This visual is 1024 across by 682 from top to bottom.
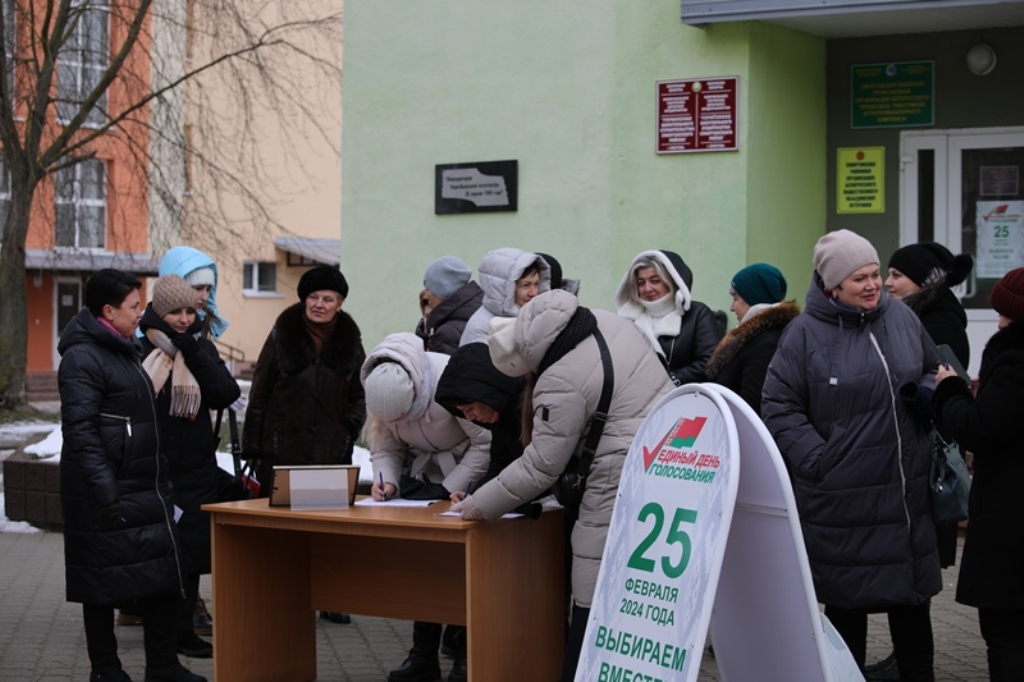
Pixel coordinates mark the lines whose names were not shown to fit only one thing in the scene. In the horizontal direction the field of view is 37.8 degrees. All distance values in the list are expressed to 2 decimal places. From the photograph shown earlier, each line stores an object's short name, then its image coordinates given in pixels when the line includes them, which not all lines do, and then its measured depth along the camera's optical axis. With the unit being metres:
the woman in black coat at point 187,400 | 7.12
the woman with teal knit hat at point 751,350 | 6.61
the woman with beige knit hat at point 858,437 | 5.62
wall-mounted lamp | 10.88
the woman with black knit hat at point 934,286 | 6.84
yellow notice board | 11.30
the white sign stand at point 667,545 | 4.49
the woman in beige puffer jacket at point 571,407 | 5.36
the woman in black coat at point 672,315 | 7.61
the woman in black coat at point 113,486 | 6.36
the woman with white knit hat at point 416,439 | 6.18
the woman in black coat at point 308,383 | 7.48
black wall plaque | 11.59
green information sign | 11.12
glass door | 10.99
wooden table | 5.55
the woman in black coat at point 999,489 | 5.01
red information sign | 10.66
